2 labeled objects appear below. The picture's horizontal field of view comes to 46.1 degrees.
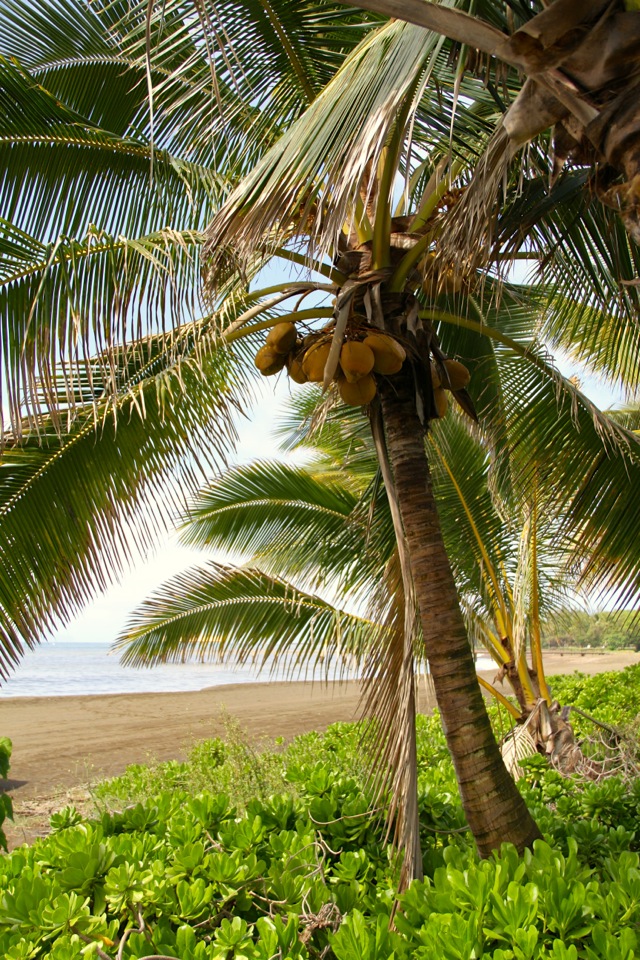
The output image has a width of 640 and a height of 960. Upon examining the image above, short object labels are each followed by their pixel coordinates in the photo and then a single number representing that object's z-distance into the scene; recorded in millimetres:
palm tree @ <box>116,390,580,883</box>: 5742
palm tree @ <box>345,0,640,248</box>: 1742
